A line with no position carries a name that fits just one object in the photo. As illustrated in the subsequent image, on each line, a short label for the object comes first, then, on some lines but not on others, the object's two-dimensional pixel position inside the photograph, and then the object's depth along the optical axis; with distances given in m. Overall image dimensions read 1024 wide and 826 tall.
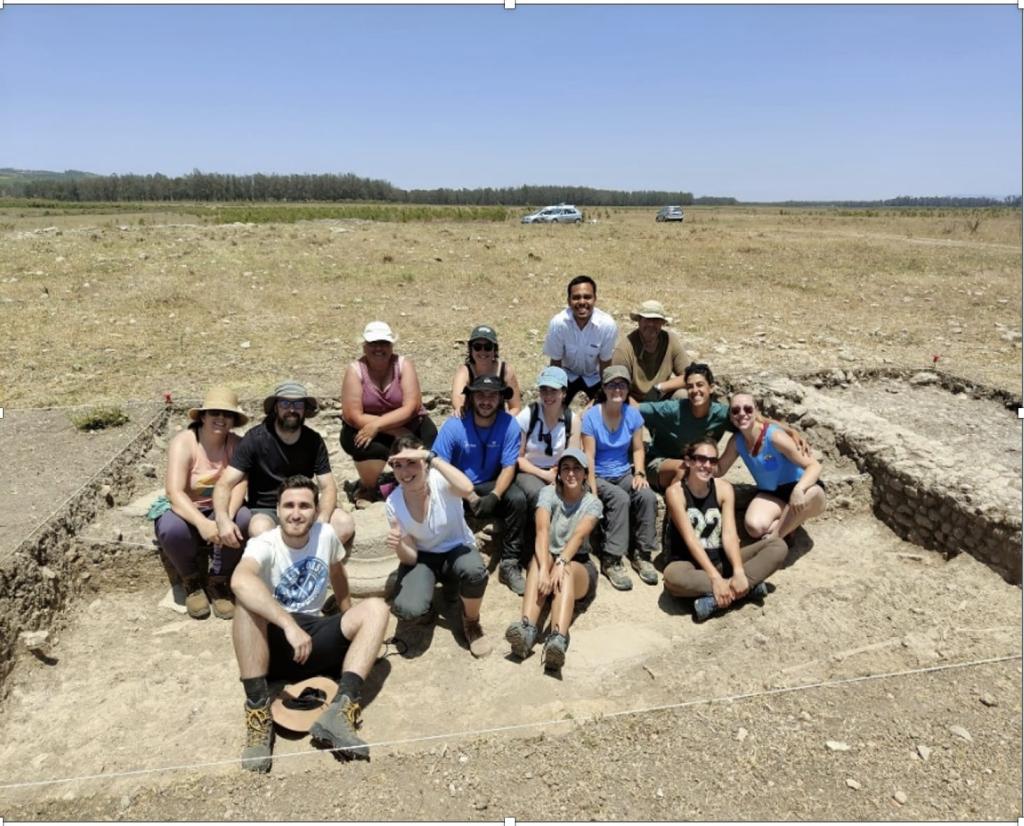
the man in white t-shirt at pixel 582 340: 6.04
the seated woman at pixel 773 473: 5.10
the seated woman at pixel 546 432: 5.12
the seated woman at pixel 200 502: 4.59
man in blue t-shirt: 4.90
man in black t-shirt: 4.45
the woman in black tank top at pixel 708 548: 4.70
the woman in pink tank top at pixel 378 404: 5.43
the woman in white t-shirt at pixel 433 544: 4.29
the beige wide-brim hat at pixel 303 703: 3.68
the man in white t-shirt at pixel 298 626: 3.56
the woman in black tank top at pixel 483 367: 5.25
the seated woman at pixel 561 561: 4.22
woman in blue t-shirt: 5.15
